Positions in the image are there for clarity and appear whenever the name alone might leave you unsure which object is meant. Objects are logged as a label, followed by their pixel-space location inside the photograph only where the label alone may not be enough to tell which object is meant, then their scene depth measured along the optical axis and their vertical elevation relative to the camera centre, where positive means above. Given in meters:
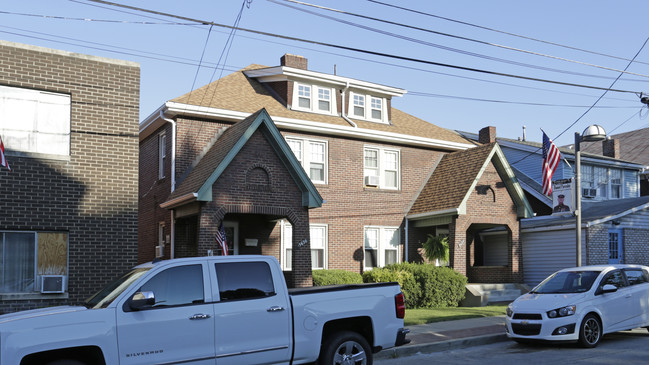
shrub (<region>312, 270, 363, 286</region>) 20.03 -1.64
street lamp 16.75 +2.33
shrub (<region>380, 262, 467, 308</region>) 20.56 -1.97
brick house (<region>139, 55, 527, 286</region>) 18.09 +1.99
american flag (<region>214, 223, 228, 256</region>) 17.03 -0.37
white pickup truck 7.02 -1.16
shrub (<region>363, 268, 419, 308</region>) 20.31 -1.70
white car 12.26 -1.60
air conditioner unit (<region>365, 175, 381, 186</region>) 23.67 +1.74
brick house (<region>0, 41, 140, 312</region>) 13.71 +1.17
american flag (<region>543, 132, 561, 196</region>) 20.58 +2.15
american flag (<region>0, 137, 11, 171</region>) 13.08 +1.42
